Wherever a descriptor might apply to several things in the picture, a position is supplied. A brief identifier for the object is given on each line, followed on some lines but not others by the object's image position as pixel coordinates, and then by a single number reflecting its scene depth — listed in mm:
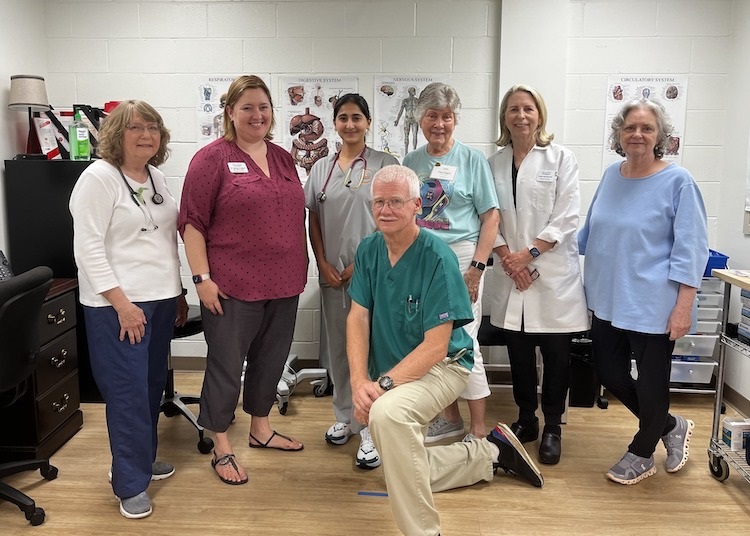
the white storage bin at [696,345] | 3309
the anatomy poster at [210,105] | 3688
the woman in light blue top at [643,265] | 2279
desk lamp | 3209
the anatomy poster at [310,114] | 3646
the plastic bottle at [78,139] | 3184
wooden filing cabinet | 2609
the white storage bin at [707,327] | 3293
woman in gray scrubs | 2564
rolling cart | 2303
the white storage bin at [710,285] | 3293
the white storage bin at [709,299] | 3289
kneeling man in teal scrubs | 1877
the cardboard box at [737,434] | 2447
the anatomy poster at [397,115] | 3617
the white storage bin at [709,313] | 3287
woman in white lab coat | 2574
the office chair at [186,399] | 2802
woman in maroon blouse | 2336
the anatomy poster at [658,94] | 3520
